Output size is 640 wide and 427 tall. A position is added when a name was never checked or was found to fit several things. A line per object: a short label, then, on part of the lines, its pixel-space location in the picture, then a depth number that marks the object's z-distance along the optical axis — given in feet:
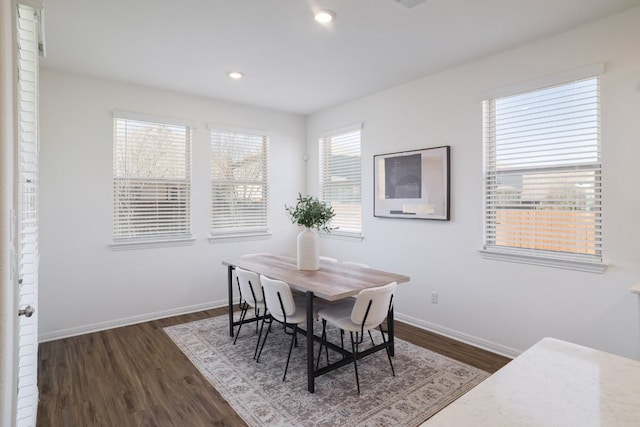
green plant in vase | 10.82
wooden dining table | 8.66
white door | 4.74
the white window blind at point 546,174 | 9.10
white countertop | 2.53
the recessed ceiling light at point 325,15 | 8.36
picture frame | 12.20
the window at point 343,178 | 15.90
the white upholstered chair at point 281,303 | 9.08
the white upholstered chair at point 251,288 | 10.32
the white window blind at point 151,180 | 13.28
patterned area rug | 7.73
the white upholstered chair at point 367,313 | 8.33
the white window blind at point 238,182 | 15.71
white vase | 10.94
